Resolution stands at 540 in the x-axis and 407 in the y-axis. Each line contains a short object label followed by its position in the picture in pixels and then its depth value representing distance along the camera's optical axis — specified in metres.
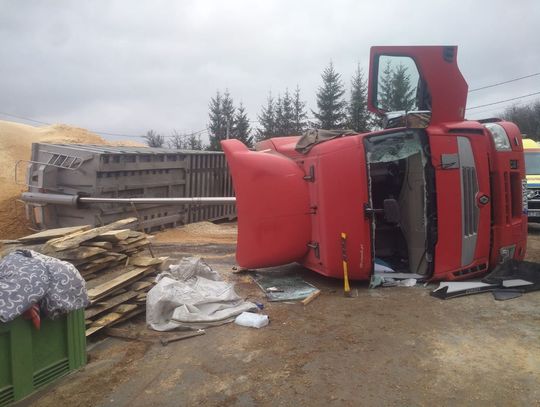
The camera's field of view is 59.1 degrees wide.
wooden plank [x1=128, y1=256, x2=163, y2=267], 6.11
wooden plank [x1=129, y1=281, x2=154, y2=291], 5.74
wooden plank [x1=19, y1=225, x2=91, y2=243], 6.29
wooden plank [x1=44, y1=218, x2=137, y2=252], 5.42
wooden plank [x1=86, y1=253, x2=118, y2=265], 5.64
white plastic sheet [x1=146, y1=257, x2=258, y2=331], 5.22
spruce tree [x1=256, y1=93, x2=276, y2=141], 39.91
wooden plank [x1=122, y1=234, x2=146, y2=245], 6.17
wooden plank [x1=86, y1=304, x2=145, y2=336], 5.00
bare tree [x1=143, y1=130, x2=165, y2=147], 48.19
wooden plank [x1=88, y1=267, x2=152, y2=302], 5.17
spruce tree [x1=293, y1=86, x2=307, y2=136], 39.43
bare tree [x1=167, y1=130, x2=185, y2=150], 48.31
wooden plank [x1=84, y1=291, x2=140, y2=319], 5.09
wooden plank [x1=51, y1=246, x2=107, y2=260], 5.33
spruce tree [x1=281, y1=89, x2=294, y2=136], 39.34
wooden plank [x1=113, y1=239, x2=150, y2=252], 6.11
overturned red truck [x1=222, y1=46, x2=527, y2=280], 6.19
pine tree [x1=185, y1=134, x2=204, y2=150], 43.69
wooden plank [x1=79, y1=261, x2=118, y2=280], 5.54
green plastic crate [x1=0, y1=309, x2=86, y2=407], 3.56
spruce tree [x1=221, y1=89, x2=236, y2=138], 41.92
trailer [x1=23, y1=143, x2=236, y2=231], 10.52
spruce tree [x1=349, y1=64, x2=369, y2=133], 31.95
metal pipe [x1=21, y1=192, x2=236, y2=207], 9.93
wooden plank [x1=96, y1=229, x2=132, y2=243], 5.94
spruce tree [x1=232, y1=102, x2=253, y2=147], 40.78
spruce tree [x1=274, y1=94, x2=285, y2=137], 39.47
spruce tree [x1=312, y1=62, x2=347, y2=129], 34.66
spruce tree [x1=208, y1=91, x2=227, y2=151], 42.75
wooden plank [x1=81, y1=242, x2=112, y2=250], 5.71
